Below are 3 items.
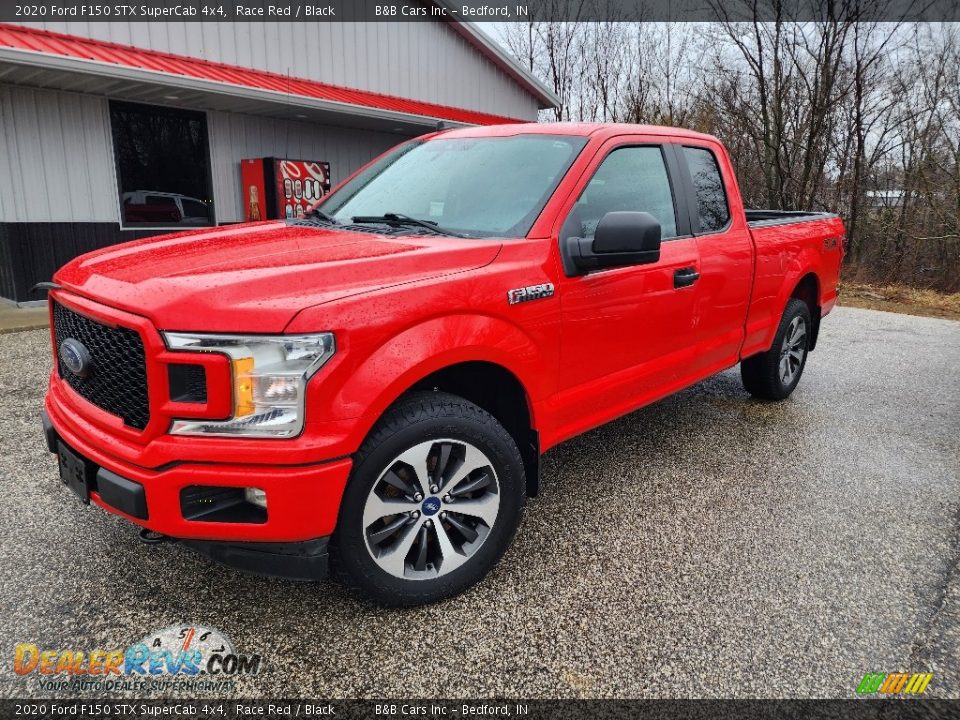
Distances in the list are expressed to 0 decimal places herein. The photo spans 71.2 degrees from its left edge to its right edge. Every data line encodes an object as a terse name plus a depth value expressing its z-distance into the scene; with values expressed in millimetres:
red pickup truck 2064
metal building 8430
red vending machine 10688
